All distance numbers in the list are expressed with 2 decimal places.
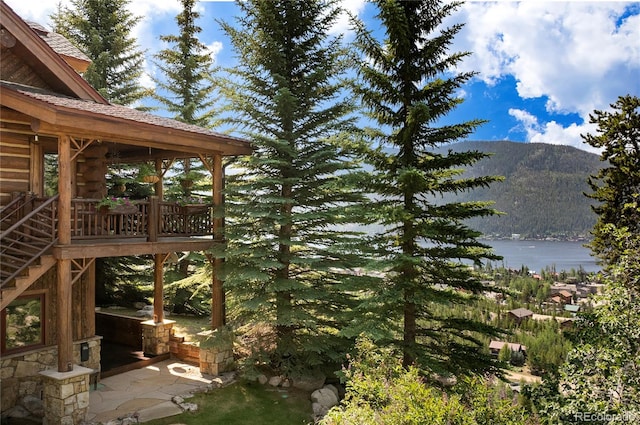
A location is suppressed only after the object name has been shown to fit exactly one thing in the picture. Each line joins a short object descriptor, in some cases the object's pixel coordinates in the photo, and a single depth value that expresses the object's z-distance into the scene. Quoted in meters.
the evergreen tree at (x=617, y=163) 14.76
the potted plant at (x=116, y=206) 9.88
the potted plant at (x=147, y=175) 12.45
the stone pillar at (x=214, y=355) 11.26
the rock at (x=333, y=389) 10.77
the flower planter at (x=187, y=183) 16.31
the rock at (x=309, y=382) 11.08
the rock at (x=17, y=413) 9.06
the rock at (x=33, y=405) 9.21
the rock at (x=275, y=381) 11.23
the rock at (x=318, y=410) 9.77
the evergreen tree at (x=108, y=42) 18.64
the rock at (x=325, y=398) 10.19
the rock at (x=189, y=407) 9.42
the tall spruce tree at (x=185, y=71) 19.42
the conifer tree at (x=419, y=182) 9.40
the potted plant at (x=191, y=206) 11.97
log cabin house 8.41
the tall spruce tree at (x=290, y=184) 11.33
